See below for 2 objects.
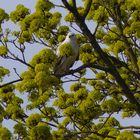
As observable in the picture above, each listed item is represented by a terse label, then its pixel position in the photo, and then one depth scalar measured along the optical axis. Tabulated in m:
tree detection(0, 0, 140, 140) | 18.77
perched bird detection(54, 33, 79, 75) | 23.39
